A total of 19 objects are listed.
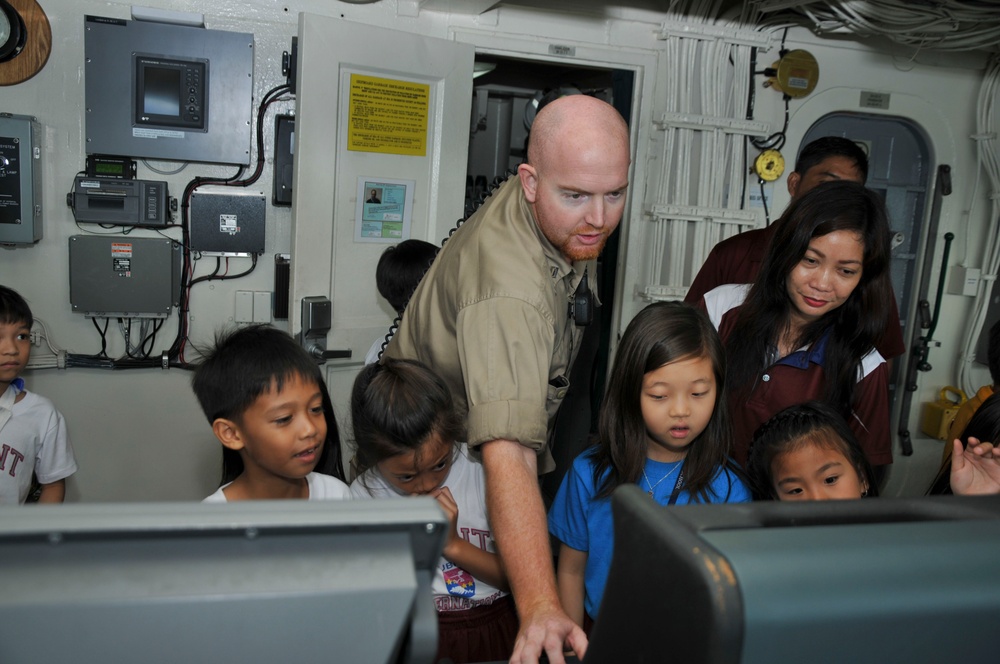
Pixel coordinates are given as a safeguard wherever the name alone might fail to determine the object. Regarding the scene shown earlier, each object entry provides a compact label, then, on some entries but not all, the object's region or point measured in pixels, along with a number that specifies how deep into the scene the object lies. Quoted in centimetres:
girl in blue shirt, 162
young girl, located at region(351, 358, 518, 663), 170
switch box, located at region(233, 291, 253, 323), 363
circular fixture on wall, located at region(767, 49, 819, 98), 388
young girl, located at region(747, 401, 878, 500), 168
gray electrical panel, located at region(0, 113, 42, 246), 319
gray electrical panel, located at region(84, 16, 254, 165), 333
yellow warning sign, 325
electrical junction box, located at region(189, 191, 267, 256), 354
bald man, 139
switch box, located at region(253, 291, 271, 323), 365
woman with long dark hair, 186
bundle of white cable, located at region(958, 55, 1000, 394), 420
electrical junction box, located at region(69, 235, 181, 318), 341
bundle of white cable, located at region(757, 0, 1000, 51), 352
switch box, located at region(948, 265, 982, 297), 430
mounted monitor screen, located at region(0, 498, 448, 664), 52
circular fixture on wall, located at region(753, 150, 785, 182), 395
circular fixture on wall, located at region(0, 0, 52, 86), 320
